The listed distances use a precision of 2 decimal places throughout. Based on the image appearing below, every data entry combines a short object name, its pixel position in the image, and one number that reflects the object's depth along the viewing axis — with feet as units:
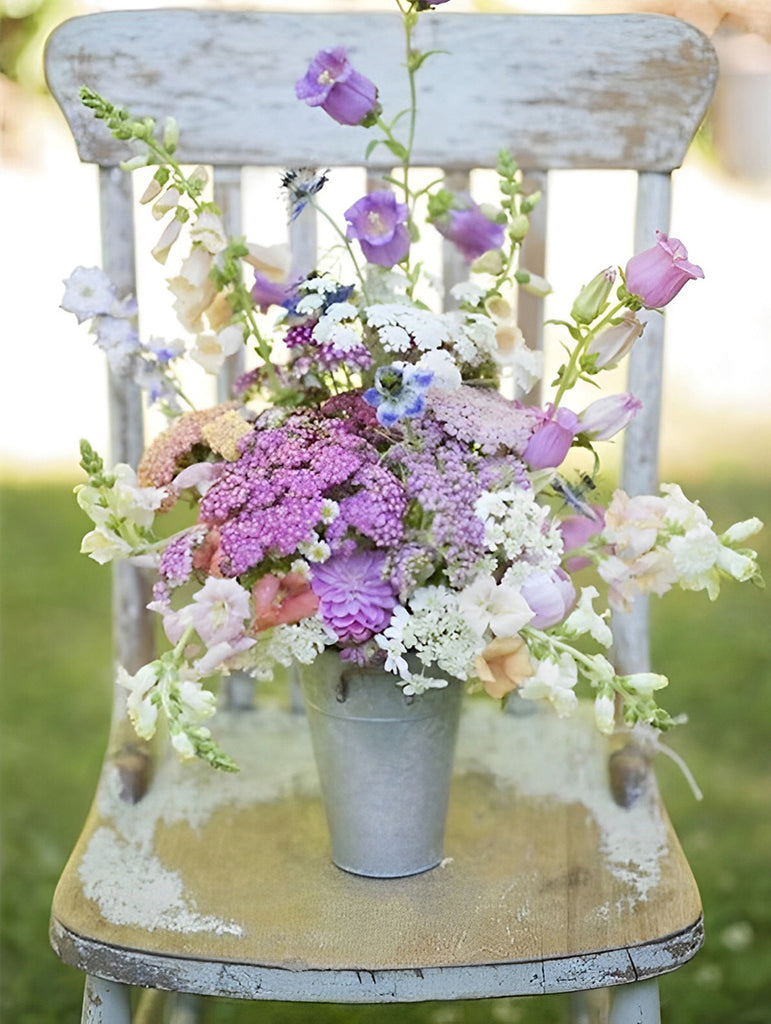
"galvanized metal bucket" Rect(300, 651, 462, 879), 3.11
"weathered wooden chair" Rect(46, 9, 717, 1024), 3.03
